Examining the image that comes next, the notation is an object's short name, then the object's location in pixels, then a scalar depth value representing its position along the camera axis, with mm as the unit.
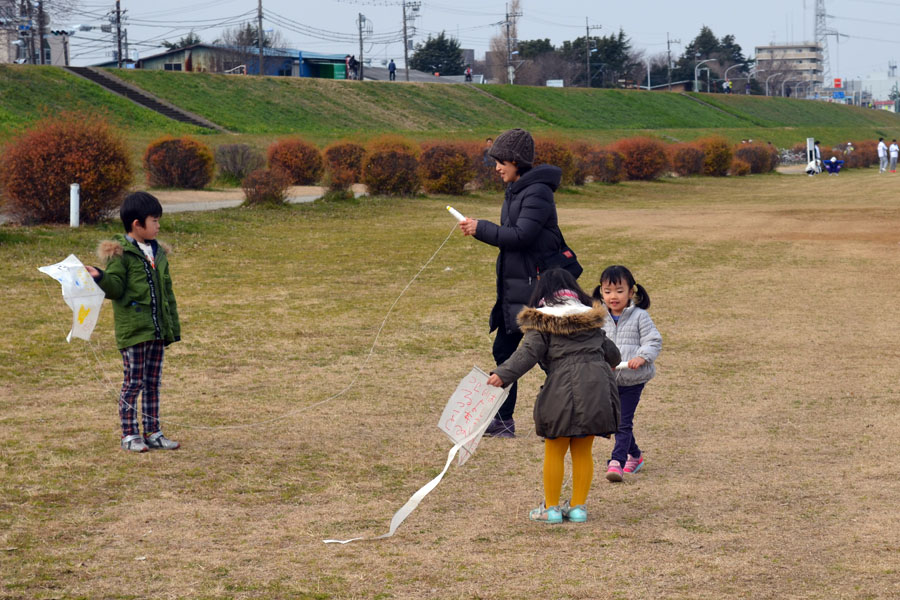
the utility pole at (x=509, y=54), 97000
